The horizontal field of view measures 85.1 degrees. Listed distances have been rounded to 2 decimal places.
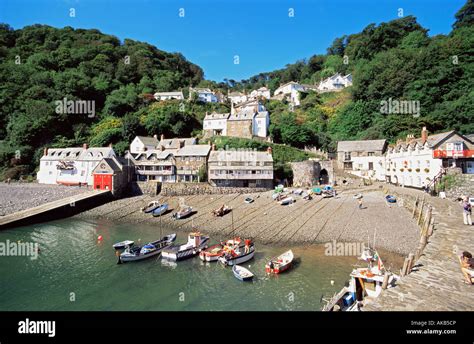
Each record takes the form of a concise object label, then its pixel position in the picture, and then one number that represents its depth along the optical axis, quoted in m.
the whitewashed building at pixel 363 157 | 44.91
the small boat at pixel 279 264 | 18.44
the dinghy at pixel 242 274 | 17.61
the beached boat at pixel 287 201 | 33.22
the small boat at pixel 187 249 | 21.31
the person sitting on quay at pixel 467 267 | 9.45
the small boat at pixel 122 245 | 23.42
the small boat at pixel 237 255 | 20.00
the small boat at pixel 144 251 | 21.00
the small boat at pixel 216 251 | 21.00
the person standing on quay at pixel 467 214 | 16.45
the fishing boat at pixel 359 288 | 12.77
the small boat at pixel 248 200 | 35.34
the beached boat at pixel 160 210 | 33.84
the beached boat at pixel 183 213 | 32.57
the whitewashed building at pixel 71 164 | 45.56
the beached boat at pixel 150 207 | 35.41
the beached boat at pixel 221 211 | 31.94
